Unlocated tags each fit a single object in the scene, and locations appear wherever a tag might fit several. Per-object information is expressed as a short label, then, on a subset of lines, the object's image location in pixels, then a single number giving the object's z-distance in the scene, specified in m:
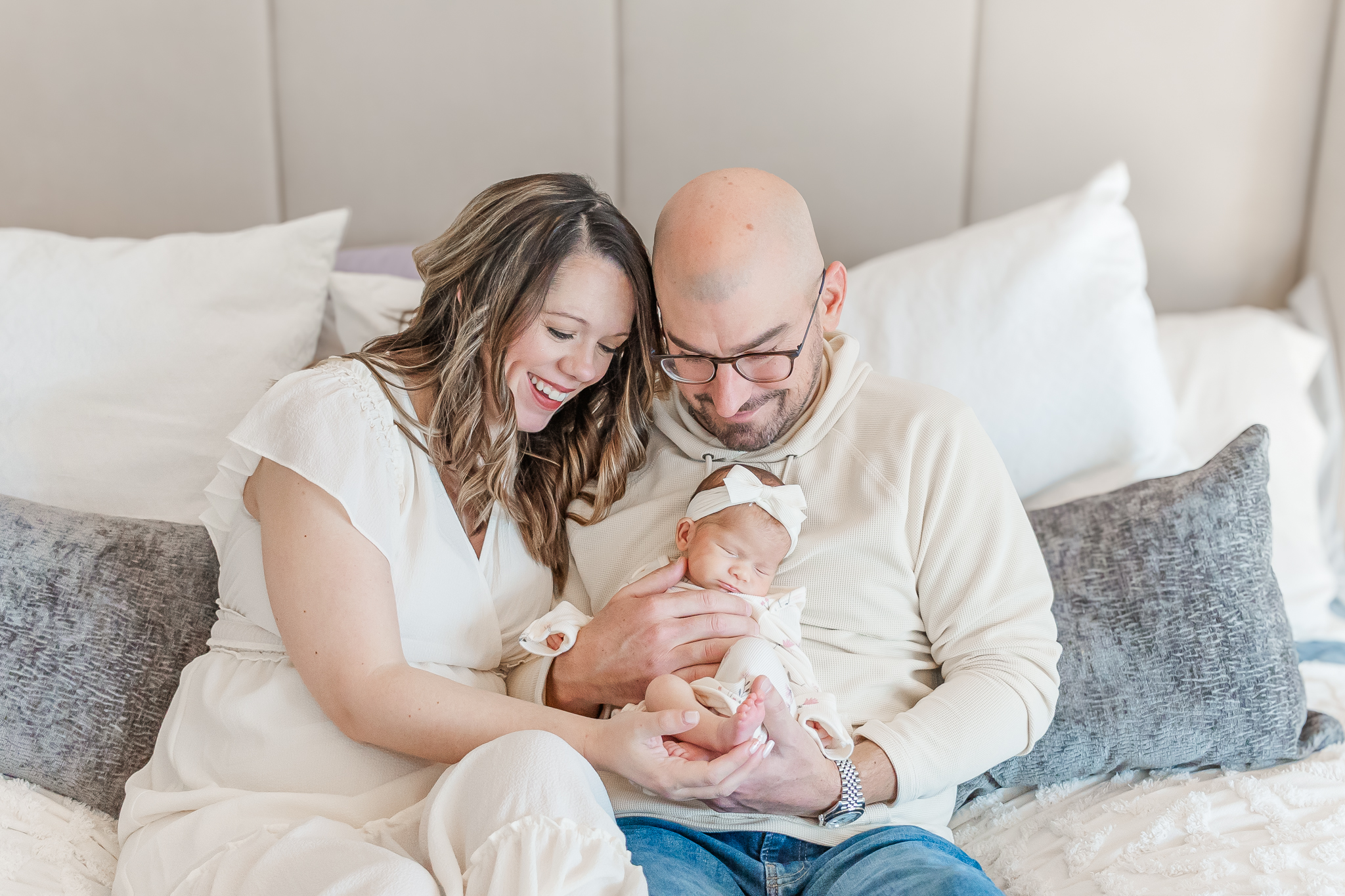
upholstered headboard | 2.40
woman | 1.19
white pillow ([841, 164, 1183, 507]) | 2.01
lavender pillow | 2.36
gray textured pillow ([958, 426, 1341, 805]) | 1.59
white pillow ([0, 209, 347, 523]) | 1.88
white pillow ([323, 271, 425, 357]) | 2.11
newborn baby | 1.36
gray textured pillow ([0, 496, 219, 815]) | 1.53
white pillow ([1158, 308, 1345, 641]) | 2.07
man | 1.43
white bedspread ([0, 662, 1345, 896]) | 1.35
